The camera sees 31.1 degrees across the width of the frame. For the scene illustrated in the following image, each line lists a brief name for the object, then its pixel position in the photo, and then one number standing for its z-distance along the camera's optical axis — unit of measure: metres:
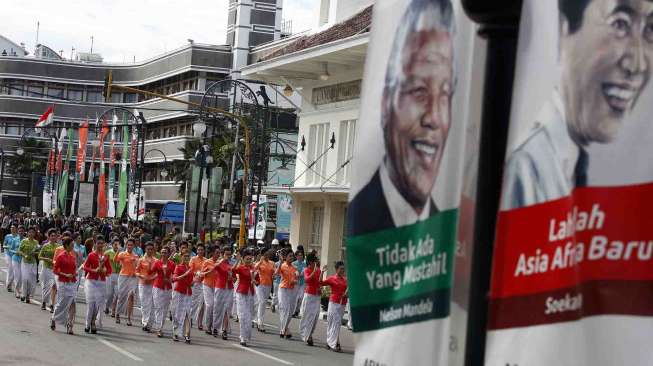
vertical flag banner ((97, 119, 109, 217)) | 61.53
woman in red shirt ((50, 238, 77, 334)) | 22.53
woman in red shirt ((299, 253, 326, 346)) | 25.36
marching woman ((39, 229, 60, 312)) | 27.34
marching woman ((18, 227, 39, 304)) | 29.97
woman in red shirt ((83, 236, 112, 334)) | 22.81
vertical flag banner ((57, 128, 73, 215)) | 68.12
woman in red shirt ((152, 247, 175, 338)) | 24.72
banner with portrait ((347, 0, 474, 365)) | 2.84
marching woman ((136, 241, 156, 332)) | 24.89
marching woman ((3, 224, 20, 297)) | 32.53
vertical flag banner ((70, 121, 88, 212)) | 64.69
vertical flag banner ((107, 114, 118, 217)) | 61.38
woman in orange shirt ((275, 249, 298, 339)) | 26.30
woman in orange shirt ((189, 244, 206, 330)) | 25.34
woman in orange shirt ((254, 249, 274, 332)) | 26.89
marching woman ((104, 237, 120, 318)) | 26.72
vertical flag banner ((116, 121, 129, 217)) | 59.46
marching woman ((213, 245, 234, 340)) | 25.33
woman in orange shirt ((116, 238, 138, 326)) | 26.47
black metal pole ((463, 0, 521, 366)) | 2.64
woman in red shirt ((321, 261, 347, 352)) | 24.14
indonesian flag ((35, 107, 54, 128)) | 75.57
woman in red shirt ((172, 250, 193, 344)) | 23.45
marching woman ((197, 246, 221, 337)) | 25.27
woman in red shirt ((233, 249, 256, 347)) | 23.41
